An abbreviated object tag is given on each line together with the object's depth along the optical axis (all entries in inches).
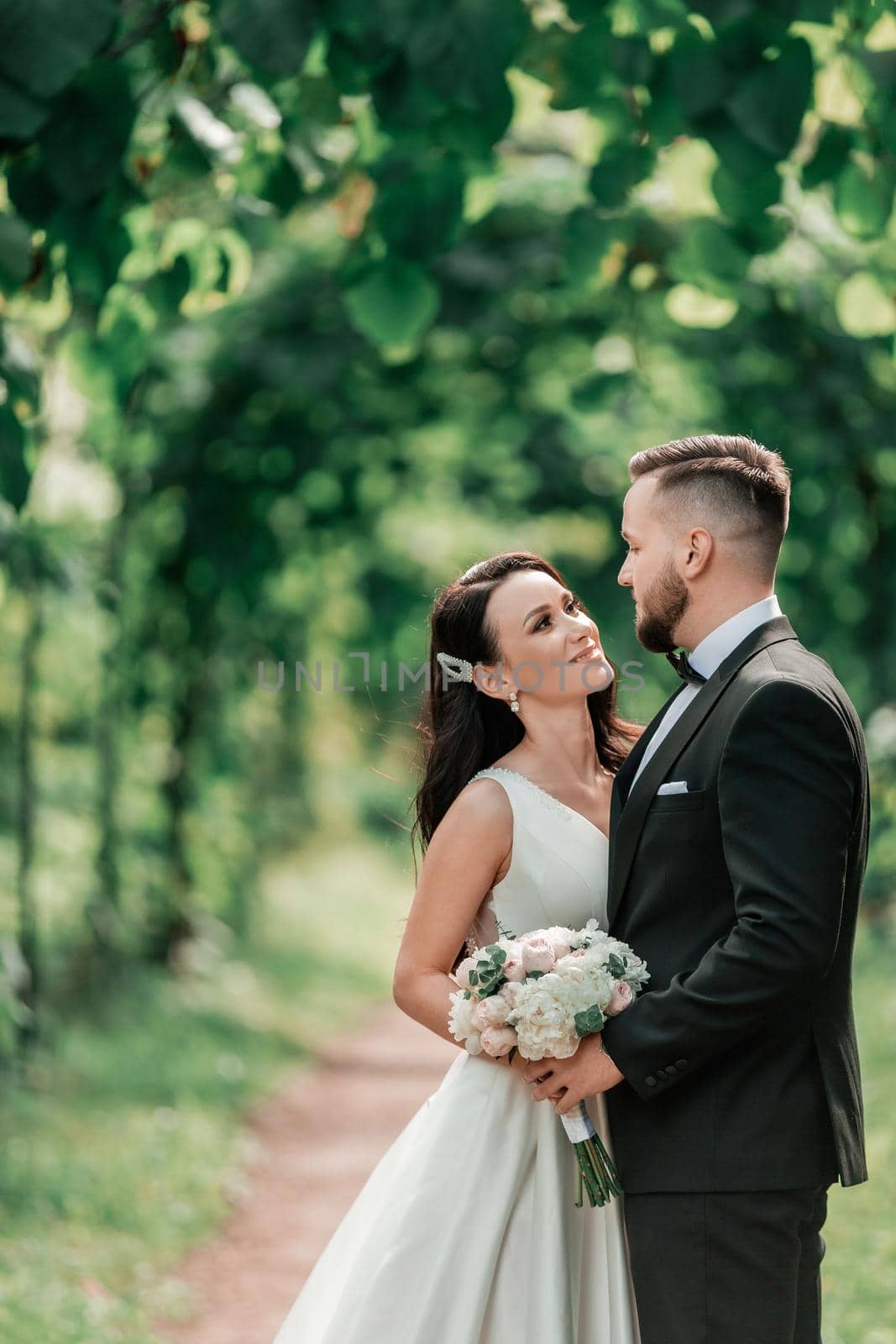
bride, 245.1
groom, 207.0
